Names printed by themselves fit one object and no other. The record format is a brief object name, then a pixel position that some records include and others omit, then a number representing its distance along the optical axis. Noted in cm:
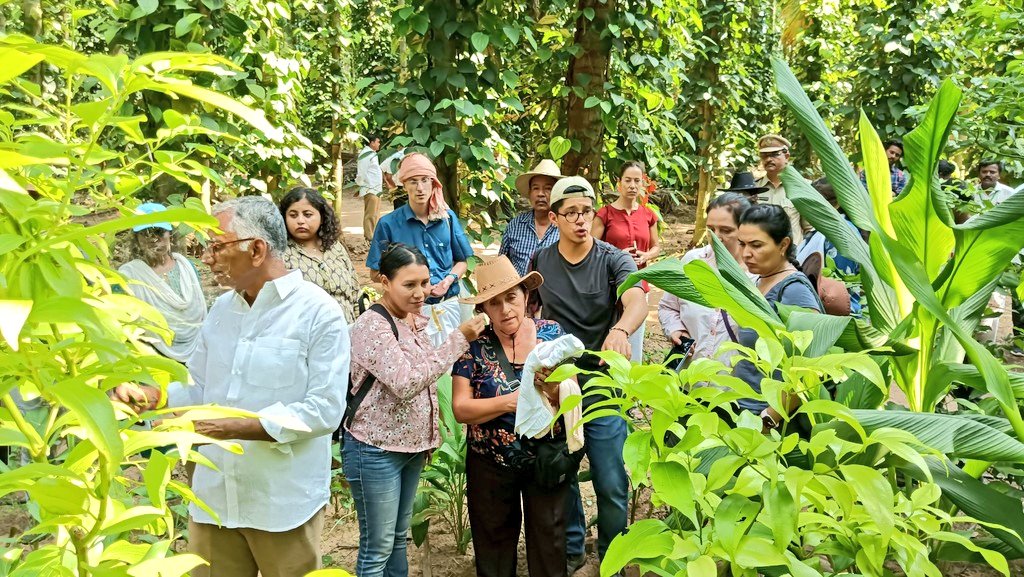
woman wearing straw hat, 339
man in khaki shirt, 632
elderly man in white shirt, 261
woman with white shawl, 425
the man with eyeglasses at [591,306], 371
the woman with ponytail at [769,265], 314
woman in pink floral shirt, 316
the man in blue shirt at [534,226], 490
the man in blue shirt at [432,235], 482
